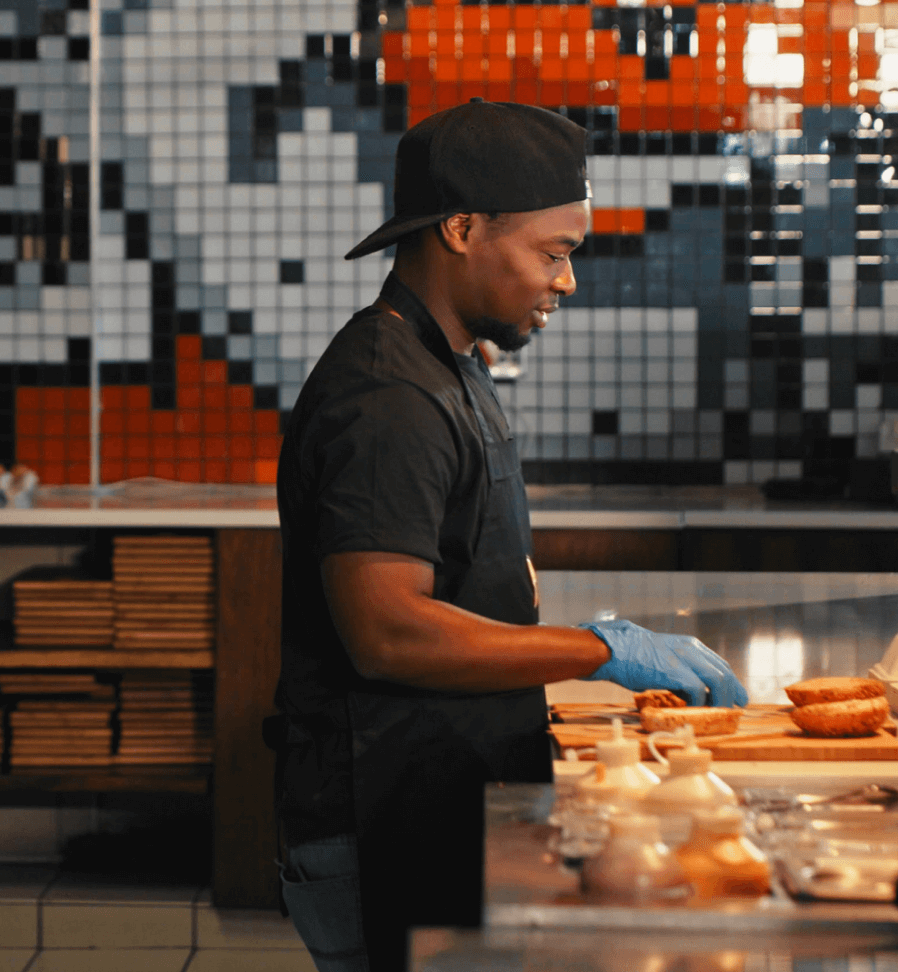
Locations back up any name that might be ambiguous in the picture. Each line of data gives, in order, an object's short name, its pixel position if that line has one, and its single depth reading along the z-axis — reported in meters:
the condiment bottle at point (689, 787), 2.22
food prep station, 2.05
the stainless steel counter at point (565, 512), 4.11
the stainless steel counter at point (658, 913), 2.06
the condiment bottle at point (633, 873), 2.09
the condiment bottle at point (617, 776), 2.26
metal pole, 5.24
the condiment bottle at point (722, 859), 2.11
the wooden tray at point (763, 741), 2.50
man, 2.46
